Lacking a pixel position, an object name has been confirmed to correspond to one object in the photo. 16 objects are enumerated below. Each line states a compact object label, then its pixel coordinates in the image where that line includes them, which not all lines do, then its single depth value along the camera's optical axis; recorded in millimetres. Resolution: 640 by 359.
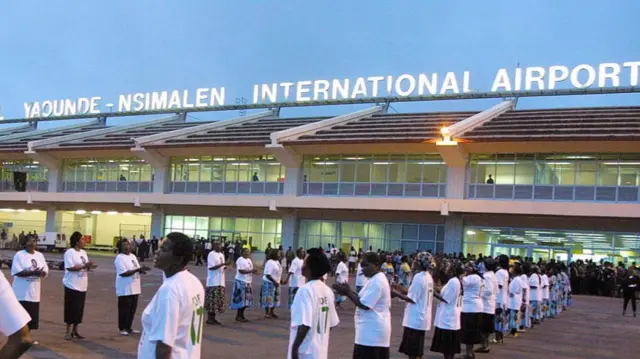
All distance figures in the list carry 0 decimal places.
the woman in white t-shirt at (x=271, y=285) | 15492
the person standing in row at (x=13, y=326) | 2990
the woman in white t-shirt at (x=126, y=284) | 11555
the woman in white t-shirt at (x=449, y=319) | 10242
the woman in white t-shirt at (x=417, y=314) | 9484
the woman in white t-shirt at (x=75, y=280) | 11008
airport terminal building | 32469
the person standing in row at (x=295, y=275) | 16016
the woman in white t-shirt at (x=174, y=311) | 4035
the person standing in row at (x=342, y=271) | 16625
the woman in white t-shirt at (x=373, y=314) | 7160
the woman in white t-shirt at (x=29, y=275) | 10172
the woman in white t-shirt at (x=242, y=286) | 14969
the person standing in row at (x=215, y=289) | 14000
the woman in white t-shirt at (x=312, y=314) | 5426
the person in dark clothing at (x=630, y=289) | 21922
